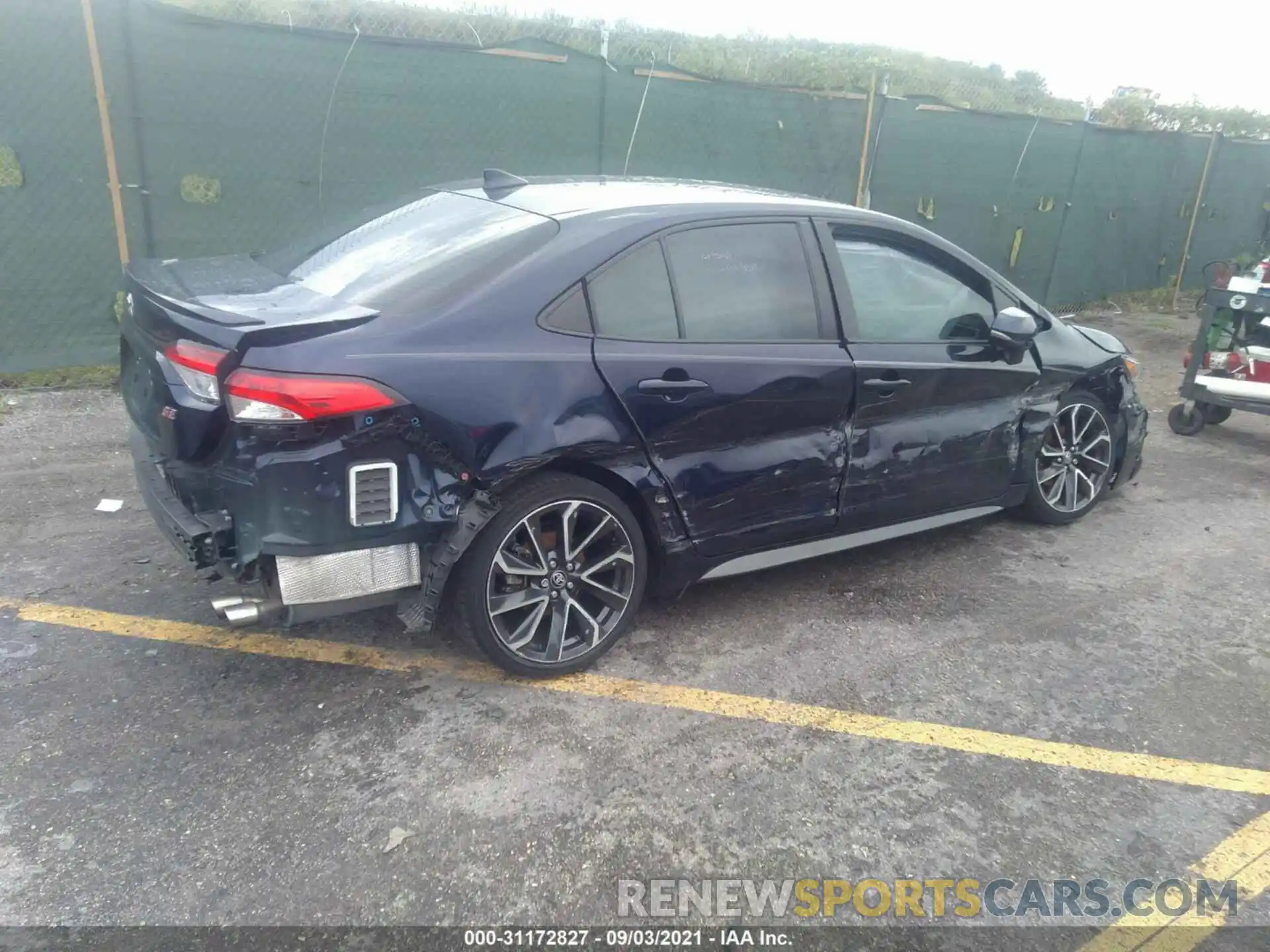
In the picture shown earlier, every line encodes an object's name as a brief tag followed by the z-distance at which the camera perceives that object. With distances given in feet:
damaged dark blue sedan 9.25
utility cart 19.86
